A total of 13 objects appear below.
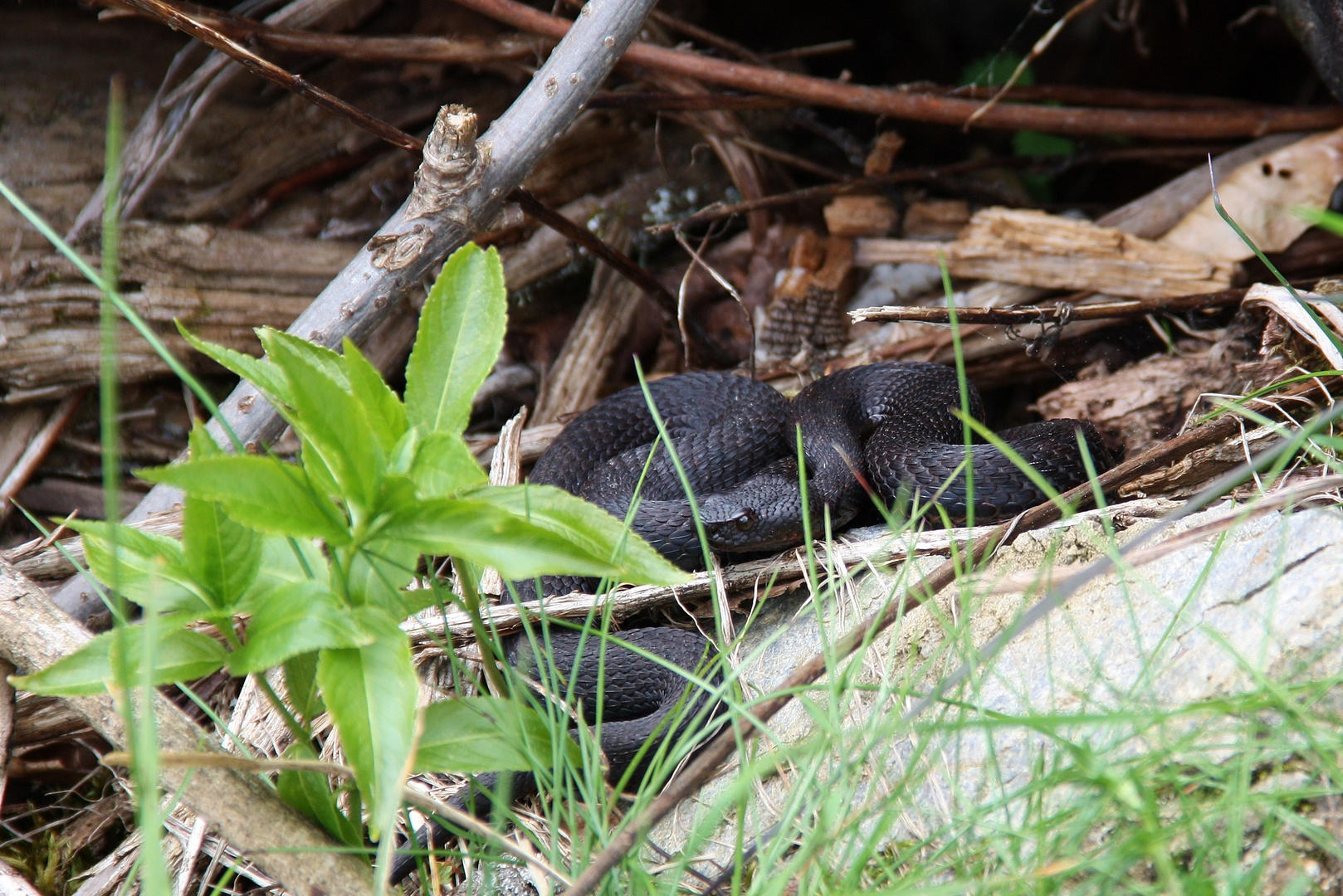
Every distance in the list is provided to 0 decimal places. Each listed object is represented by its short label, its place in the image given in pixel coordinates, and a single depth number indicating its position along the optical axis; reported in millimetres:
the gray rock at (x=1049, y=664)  3447
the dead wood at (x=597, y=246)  7387
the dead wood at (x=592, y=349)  9172
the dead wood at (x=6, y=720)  5332
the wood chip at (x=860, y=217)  9687
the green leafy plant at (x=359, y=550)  3223
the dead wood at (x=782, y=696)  3262
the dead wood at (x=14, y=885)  4645
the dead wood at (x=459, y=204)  6078
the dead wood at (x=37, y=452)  7949
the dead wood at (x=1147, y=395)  7234
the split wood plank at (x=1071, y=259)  8156
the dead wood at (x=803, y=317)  9242
